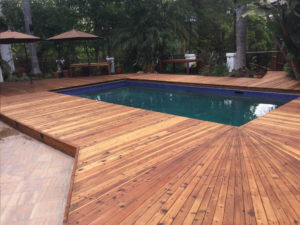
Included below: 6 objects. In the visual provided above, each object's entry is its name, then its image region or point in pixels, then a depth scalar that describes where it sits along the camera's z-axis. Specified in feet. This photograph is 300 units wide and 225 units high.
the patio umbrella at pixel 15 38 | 22.04
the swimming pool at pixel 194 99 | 17.70
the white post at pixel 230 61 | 28.04
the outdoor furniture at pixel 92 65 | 33.58
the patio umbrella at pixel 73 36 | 28.96
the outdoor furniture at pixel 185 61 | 31.79
